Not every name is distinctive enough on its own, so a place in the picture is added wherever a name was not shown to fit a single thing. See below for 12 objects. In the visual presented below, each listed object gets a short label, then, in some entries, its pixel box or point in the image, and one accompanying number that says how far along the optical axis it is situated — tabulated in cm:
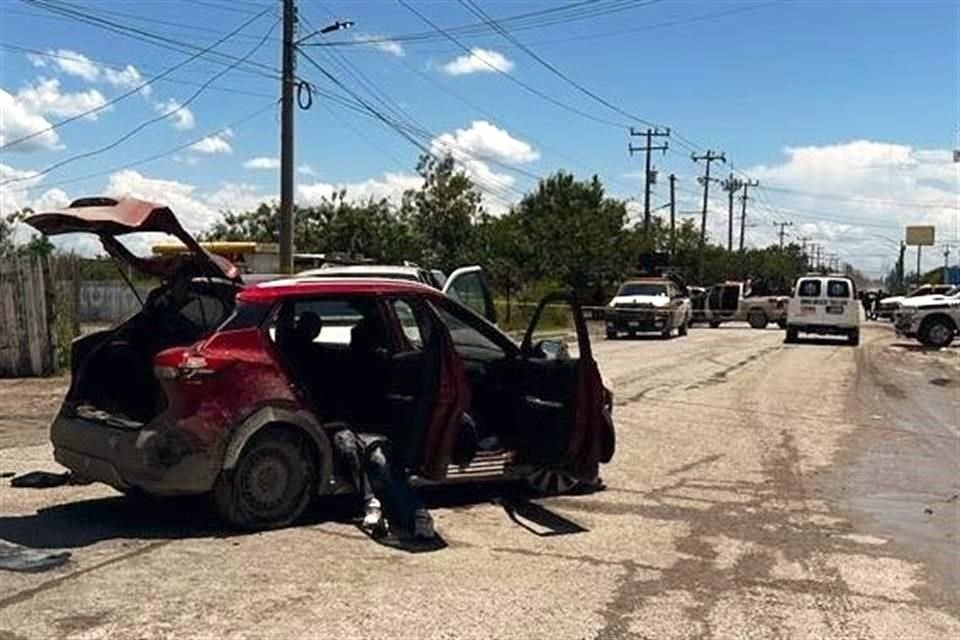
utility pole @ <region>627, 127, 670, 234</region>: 8165
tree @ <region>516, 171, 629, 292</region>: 5662
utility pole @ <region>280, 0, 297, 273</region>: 2764
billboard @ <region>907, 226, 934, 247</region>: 12938
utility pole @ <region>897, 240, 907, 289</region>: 15027
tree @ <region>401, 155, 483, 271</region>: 5744
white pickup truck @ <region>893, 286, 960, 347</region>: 3369
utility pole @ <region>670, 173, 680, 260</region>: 8923
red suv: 717
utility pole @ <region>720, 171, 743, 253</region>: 11512
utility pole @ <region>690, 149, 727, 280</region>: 9256
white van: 3581
